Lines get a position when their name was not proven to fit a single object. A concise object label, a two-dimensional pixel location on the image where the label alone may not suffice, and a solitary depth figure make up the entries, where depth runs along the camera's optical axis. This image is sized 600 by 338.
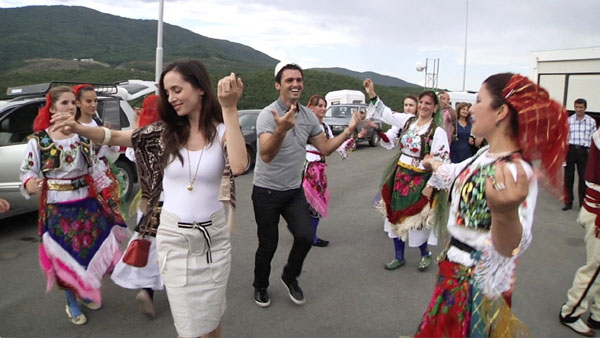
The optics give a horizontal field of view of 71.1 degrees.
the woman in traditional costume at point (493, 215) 1.67
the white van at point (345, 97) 22.06
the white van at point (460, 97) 14.95
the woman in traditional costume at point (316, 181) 5.03
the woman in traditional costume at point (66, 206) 3.31
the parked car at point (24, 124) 5.45
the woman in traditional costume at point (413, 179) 4.23
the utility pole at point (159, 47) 11.91
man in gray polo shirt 3.35
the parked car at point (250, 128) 10.30
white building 9.42
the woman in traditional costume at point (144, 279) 3.37
